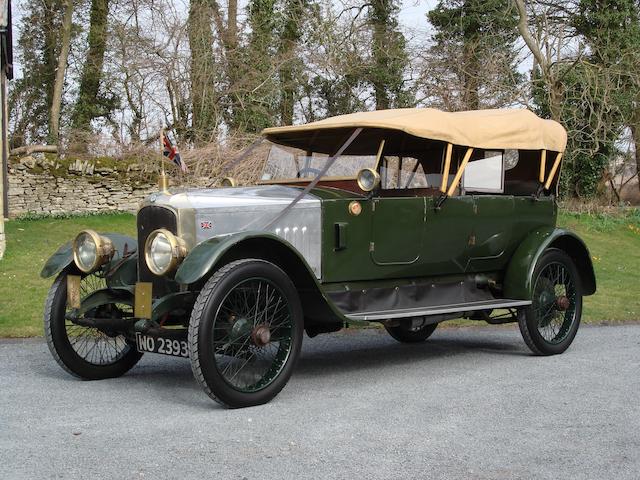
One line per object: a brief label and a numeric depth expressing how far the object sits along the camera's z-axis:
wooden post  16.34
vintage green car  5.31
